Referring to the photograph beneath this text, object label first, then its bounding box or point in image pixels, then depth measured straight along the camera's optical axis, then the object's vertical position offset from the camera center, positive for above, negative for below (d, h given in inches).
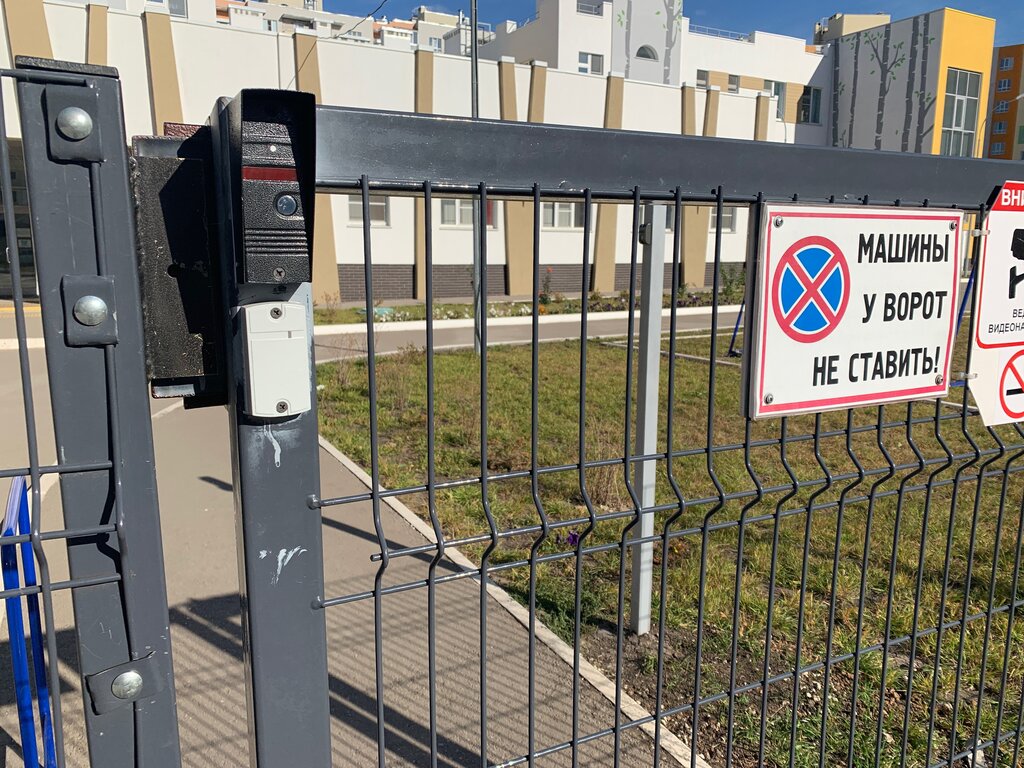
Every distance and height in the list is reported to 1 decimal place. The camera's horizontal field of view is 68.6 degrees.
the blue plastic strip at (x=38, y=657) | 81.0 -47.0
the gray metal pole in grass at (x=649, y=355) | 128.3 -19.8
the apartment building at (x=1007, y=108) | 2455.7 +437.5
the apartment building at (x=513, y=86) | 791.1 +199.5
